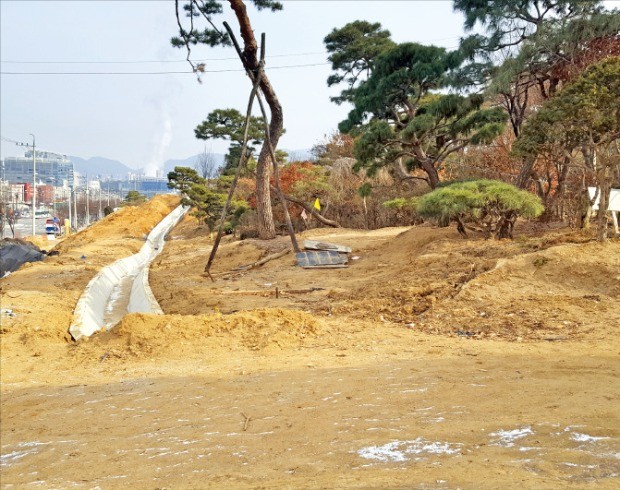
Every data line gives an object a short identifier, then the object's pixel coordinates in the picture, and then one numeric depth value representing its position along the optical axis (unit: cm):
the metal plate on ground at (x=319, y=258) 1006
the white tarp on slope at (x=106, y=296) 690
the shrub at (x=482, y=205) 873
